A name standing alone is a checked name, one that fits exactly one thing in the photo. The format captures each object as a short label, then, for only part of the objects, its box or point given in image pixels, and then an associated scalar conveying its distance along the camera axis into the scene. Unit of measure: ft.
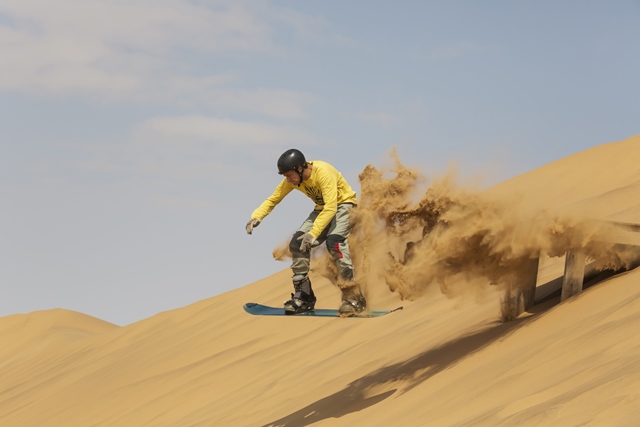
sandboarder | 49.32
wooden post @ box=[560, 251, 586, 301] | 46.39
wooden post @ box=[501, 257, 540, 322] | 48.16
